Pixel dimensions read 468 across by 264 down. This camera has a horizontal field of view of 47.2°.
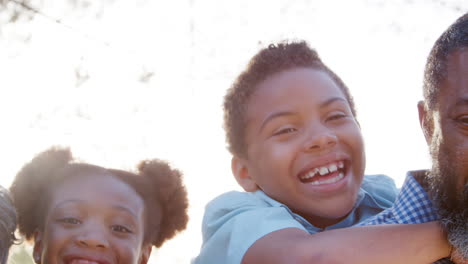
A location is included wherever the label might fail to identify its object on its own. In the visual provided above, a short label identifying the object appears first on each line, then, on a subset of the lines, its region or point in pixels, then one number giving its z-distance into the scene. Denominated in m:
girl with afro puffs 2.72
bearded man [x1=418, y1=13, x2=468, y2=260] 1.88
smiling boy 2.05
